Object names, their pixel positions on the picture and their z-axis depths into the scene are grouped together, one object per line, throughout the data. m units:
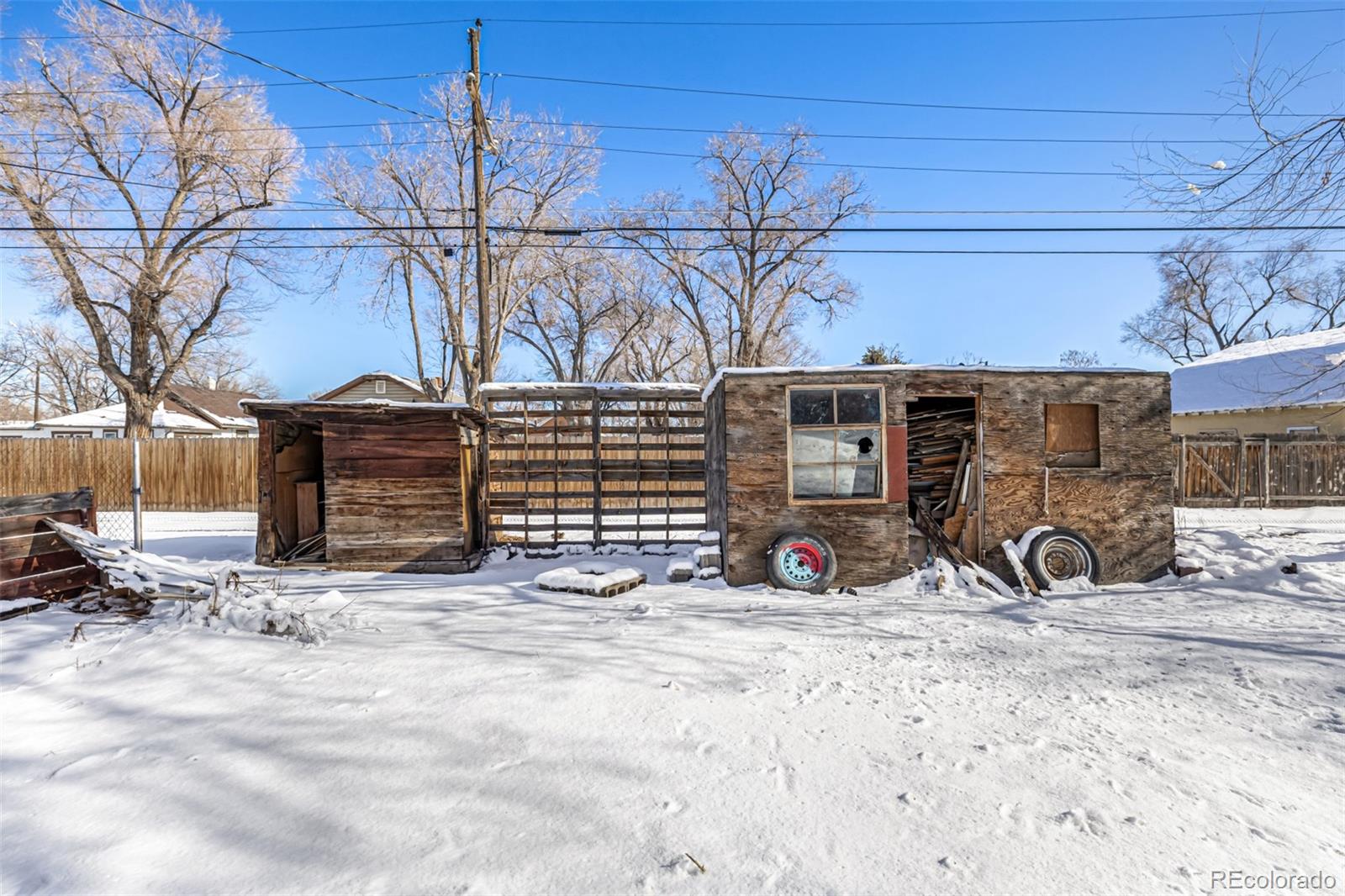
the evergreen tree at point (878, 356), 19.80
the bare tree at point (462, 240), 18.70
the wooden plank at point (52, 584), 4.90
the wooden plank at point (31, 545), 4.91
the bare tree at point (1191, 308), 31.91
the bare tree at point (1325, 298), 27.22
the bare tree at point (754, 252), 23.16
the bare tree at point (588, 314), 25.78
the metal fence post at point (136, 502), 8.04
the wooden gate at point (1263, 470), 14.91
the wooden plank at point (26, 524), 4.89
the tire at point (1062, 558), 7.16
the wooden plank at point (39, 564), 4.93
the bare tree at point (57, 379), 39.25
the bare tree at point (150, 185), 14.59
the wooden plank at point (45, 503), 4.95
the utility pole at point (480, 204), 11.93
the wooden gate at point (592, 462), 9.63
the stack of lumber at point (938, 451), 7.99
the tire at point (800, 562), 7.00
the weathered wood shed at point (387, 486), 8.09
